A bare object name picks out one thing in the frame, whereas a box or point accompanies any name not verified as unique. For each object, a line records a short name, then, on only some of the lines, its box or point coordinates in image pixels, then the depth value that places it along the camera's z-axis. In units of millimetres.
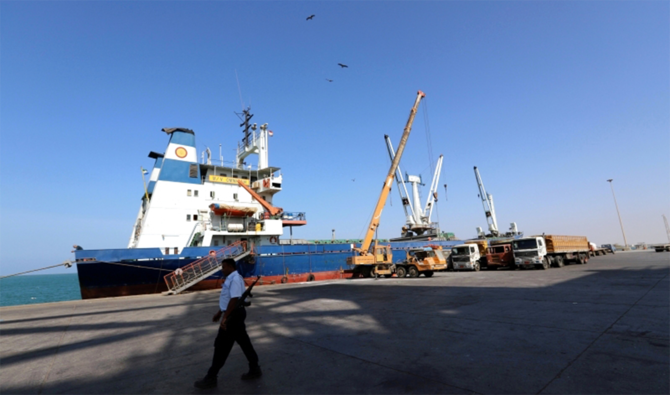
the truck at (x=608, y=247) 51322
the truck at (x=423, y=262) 21641
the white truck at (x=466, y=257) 27297
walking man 4012
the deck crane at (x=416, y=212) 50625
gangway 18781
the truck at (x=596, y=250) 42156
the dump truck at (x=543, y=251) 23672
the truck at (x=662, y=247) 46406
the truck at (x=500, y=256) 27391
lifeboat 22938
